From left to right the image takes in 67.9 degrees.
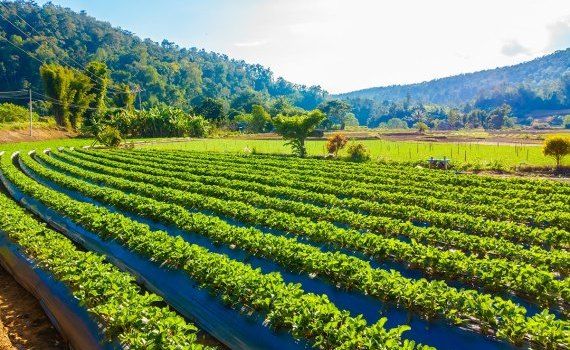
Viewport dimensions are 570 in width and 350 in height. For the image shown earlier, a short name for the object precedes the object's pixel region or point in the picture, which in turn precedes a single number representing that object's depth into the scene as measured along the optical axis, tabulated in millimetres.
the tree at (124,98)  87625
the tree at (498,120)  147000
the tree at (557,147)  28906
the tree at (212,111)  96325
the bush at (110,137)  51031
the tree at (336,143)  38931
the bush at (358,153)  36250
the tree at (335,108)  139625
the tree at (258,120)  92438
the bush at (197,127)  74062
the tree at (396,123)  173925
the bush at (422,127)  97094
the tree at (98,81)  80312
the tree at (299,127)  40906
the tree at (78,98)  72900
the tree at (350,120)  182425
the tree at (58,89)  69375
